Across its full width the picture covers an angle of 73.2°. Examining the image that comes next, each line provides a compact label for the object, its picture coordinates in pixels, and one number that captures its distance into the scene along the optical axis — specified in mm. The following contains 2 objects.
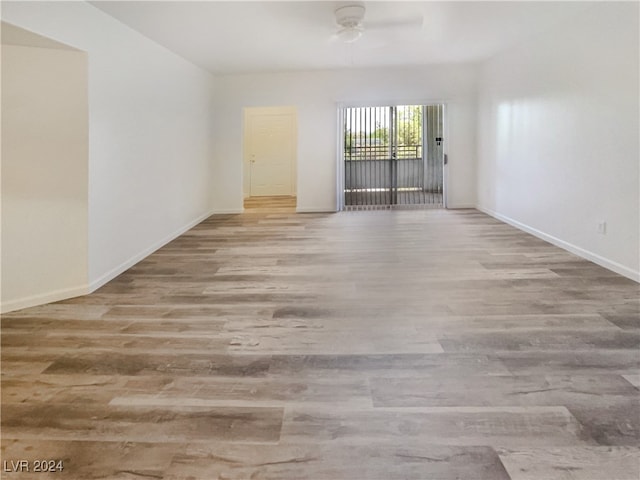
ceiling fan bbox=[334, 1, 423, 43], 4152
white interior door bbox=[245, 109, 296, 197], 10953
